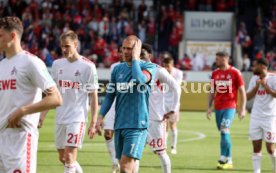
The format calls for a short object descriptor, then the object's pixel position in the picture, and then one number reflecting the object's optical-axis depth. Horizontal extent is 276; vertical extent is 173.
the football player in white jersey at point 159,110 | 12.94
